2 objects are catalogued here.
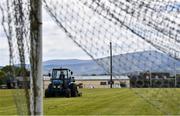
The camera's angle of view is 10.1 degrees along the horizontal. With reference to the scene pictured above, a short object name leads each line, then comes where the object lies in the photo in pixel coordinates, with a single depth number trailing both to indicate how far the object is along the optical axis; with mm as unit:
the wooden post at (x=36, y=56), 13016
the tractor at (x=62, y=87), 64190
